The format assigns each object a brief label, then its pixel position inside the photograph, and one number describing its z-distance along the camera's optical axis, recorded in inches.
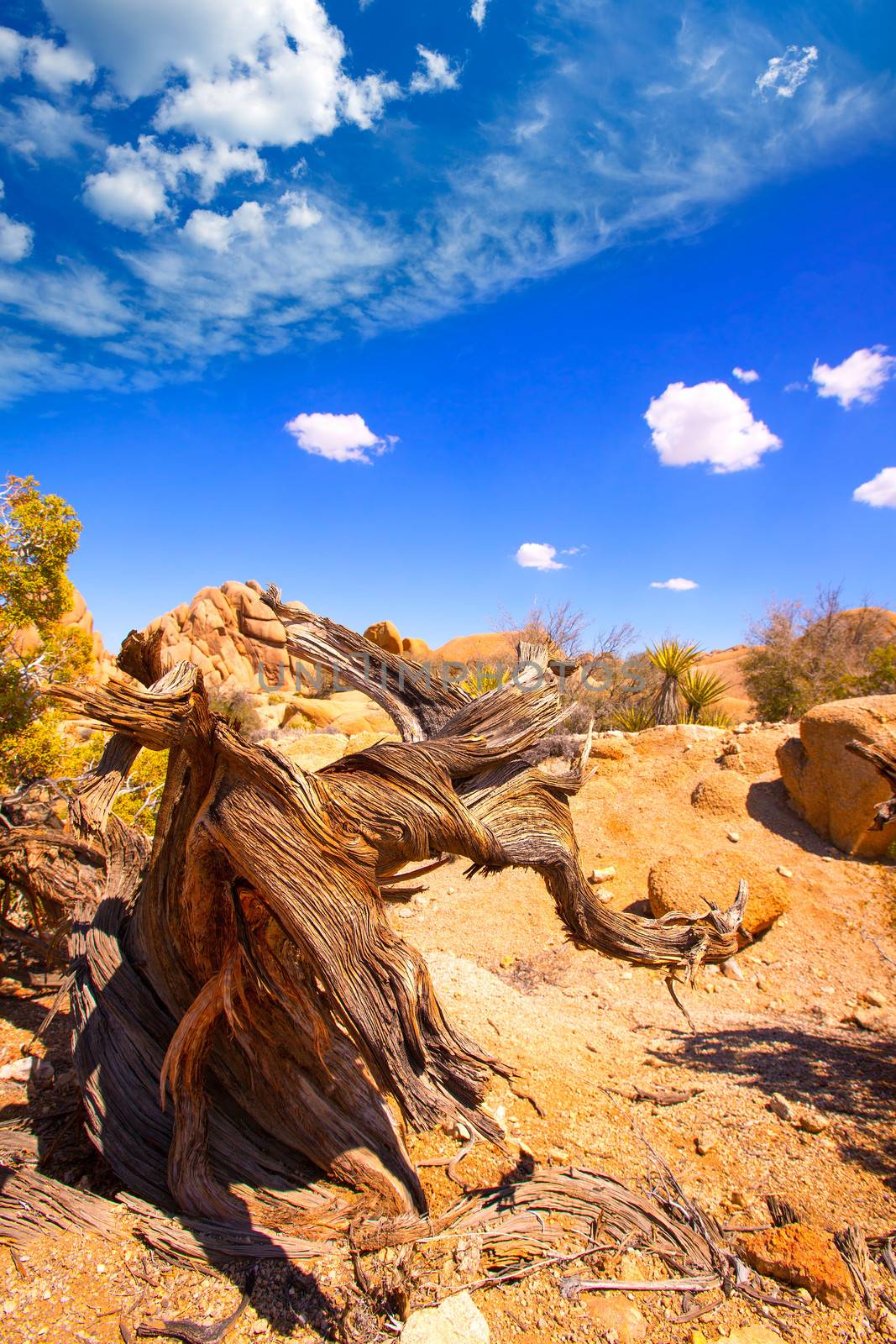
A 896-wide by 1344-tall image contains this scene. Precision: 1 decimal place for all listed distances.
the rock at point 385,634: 1509.6
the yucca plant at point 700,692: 681.5
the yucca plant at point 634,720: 663.2
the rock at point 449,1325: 95.1
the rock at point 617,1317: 98.3
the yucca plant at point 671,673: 657.0
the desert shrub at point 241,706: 825.2
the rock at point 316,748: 584.1
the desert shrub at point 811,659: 689.0
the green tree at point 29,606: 242.8
